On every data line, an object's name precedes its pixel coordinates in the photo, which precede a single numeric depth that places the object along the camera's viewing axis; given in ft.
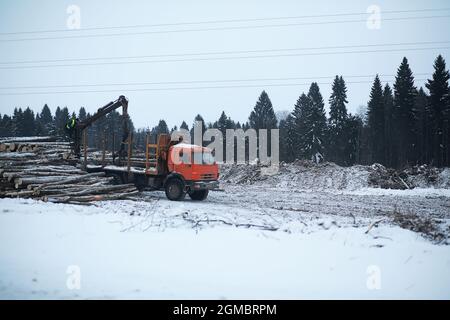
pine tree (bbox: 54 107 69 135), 193.94
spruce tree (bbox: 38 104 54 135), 336.45
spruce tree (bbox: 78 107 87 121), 347.48
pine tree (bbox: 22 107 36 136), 233.35
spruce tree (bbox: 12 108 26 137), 230.48
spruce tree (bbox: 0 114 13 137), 253.69
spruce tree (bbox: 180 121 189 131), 283.55
